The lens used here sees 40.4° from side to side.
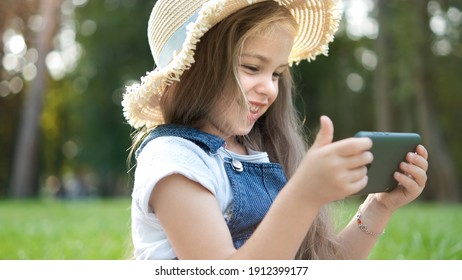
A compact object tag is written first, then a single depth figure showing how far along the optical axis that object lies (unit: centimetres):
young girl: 101
